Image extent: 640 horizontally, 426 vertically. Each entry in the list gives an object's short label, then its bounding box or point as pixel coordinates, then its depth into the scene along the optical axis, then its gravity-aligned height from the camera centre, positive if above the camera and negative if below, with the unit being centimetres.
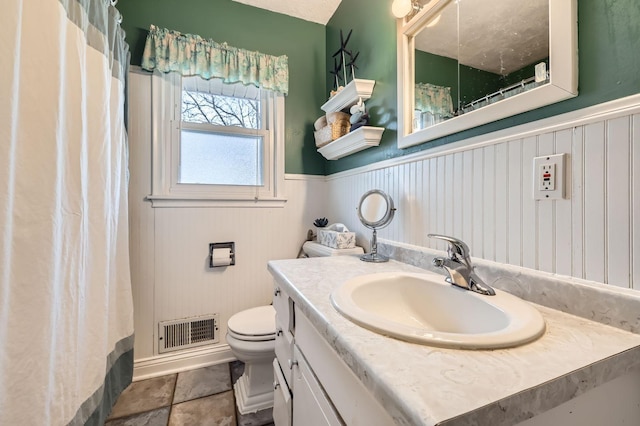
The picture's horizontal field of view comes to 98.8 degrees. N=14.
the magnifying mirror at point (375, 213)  121 +1
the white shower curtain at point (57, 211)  67 +1
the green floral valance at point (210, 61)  160 +95
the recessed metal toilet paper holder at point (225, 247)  177 -22
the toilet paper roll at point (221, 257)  174 -27
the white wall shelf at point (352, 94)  143 +67
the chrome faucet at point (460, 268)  75 -15
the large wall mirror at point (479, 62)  69 +49
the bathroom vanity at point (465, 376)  35 -23
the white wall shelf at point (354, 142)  139 +41
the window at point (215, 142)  169 +48
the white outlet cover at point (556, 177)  68 +10
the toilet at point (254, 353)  133 -67
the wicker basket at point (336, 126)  166 +55
